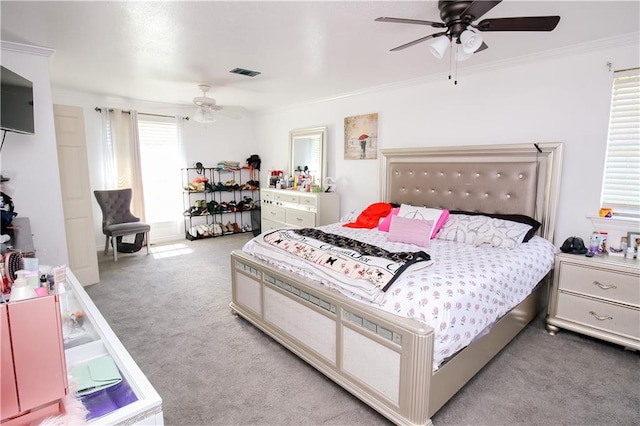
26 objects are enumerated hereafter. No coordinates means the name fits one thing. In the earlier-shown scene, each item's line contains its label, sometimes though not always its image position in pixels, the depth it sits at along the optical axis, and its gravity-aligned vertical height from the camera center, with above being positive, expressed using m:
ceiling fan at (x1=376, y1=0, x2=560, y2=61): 1.80 +0.83
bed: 1.69 -0.88
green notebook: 1.04 -0.67
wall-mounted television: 2.41 +0.54
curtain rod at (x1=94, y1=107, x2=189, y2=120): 5.00 +0.95
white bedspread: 1.71 -0.68
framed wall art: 4.38 +0.47
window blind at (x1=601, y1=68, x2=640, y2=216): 2.62 +0.20
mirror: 5.06 +0.30
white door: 3.60 -0.24
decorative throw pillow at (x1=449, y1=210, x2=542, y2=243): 2.82 -0.43
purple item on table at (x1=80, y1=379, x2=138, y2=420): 0.97 -0.70
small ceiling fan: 4.22 +0.85
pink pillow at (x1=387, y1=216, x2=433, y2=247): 2.86 -0.53
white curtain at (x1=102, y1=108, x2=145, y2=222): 5.12 +0.30
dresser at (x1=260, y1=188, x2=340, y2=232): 4.78 -0.58
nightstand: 2.38 -0.97
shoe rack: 6.13 -0.57
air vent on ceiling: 3.54 +1.09
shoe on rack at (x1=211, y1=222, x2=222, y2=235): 6.27 -1.10
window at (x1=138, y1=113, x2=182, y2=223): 5.58 +0.09
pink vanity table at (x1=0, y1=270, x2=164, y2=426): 0.77 -0.52
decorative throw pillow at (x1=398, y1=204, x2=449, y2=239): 3.17 -0.43
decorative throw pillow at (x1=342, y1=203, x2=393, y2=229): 3.63 -0.50
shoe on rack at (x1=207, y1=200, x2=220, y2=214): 6.23 -0.67
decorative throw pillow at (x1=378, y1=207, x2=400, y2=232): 3.42 -0.53
